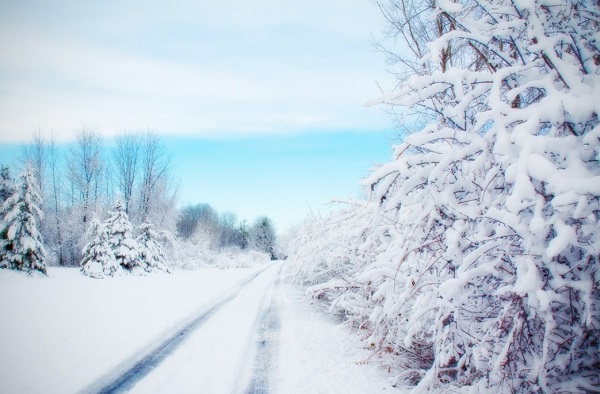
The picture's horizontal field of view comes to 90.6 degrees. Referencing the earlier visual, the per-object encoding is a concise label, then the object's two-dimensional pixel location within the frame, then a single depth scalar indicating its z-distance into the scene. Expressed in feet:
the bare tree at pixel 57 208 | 95.66
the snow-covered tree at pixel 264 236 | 252.01
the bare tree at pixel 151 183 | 102.47
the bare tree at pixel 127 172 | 102.32
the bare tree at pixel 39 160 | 98.32
